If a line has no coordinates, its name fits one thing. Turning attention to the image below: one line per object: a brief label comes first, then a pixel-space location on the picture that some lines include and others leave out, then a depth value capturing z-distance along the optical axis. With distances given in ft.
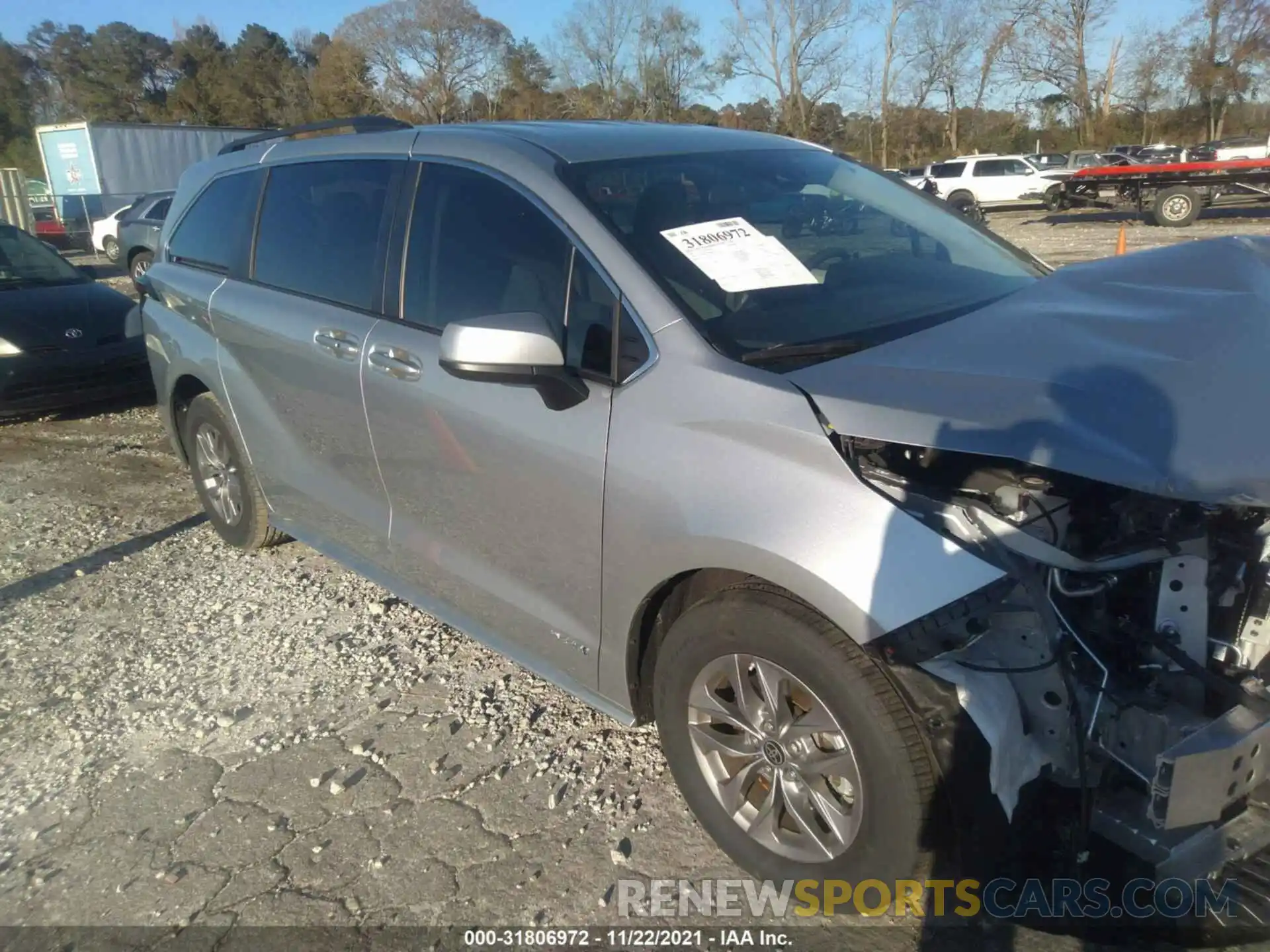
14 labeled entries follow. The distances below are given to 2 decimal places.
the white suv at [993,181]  94.38
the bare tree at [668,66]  183.62
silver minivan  6.68
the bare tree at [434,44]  179.22
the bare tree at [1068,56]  178.91
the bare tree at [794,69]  175.83
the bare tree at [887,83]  185.78
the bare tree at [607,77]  183.52
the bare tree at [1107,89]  176.55
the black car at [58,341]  23.89
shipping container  96.07
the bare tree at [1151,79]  169.07
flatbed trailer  65.67
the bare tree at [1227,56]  155.74
